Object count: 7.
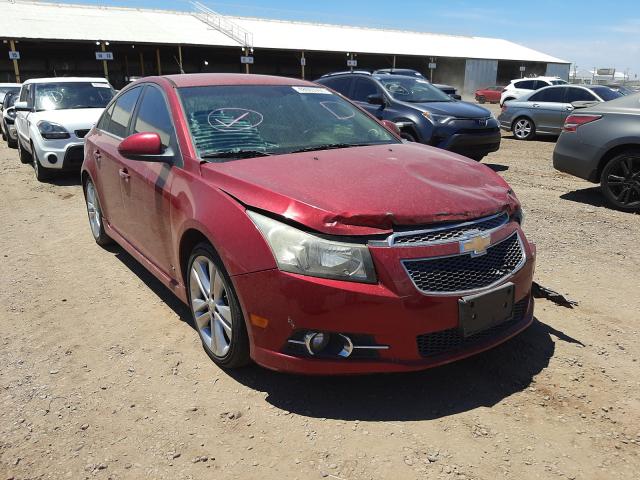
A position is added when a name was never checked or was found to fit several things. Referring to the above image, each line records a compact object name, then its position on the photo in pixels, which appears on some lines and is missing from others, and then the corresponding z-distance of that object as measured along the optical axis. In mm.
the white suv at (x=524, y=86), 20297
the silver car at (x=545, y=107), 13328
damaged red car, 2469
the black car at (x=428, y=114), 8805
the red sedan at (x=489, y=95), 37469
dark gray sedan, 6414
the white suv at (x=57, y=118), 8680
